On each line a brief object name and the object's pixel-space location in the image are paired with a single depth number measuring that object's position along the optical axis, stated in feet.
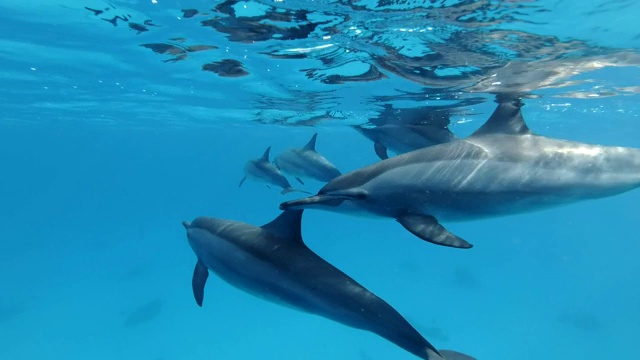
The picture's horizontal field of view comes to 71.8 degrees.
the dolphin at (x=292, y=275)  13.98
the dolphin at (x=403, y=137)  36.17
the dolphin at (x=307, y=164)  35.19
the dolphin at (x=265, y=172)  40.78
